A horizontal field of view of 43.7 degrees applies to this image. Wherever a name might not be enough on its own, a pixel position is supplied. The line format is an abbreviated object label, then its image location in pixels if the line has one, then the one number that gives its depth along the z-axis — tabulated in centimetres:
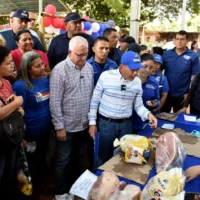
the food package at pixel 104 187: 125
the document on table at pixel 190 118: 231
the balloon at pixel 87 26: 552
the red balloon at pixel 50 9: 621
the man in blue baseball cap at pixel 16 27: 277
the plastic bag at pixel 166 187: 115
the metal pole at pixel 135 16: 525
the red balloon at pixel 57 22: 513
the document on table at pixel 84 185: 137
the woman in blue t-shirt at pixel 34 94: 198
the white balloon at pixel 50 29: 525
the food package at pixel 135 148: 161
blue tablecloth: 144
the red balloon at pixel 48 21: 514
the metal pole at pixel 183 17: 808
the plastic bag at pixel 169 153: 152
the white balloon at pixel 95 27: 595
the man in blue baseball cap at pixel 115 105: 206
